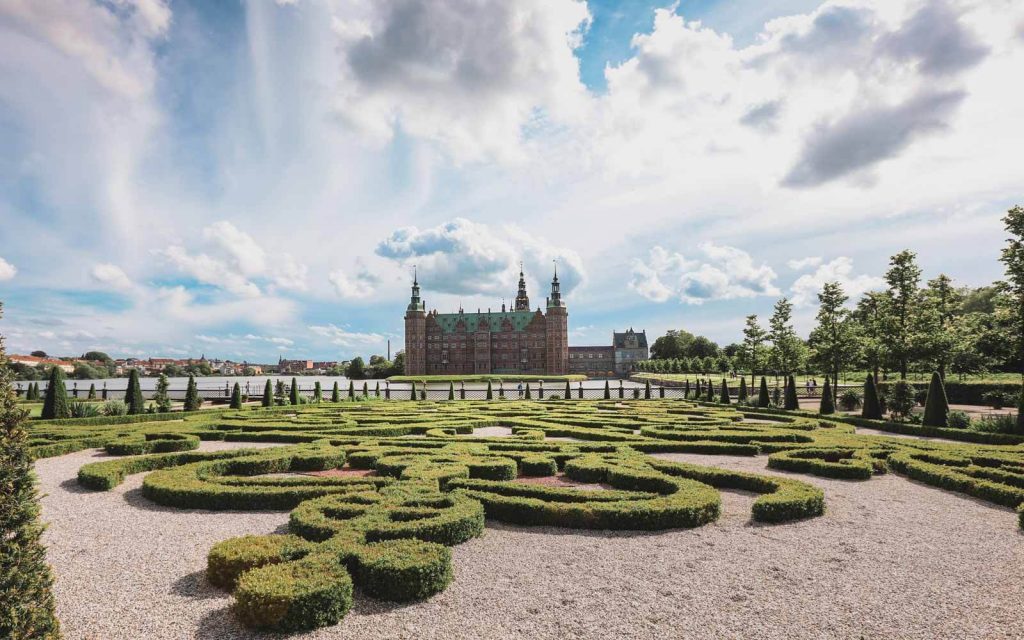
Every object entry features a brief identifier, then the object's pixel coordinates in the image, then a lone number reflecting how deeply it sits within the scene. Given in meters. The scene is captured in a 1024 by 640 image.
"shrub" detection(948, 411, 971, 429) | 18.50
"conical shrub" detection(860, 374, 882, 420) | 21.79
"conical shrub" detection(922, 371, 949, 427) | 18.50
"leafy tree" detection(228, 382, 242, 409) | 27.25
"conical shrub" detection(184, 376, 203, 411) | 25.67
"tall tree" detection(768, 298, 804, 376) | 38.88
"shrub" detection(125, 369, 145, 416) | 23.39
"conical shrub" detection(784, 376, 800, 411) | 25.45
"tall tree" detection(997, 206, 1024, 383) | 23.06
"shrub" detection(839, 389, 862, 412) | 27.12
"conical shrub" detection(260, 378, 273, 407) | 28.39
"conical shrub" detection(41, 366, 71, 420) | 21.55
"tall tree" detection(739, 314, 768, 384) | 40.78
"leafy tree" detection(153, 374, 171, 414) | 24.35
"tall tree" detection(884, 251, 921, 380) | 33.24
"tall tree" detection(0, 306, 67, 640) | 4.06
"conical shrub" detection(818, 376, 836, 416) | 22.88
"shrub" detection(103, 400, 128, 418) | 23.27
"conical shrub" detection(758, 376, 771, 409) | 27.14
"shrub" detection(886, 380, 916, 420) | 20.84
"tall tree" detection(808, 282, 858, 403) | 33.81
